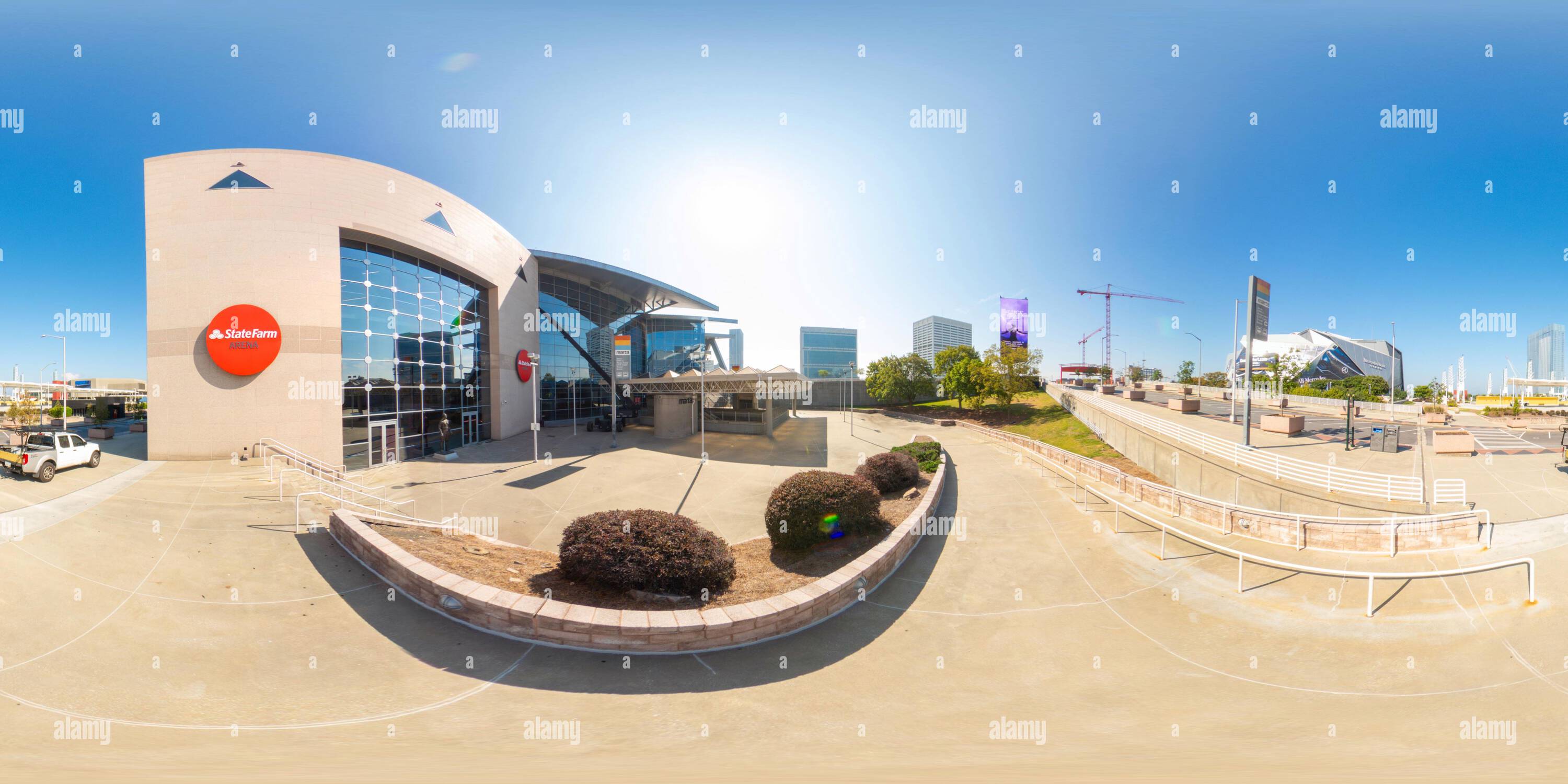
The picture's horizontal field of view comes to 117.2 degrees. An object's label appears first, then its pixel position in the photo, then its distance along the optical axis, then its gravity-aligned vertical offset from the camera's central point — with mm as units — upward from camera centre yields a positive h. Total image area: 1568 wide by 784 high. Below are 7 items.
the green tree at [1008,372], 36281 +962
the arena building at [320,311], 15039 +2882
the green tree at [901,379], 48062 +657
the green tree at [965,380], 37594 +405
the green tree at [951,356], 44531 +2785
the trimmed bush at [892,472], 13102 -2403
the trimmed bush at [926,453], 15971 -2461
